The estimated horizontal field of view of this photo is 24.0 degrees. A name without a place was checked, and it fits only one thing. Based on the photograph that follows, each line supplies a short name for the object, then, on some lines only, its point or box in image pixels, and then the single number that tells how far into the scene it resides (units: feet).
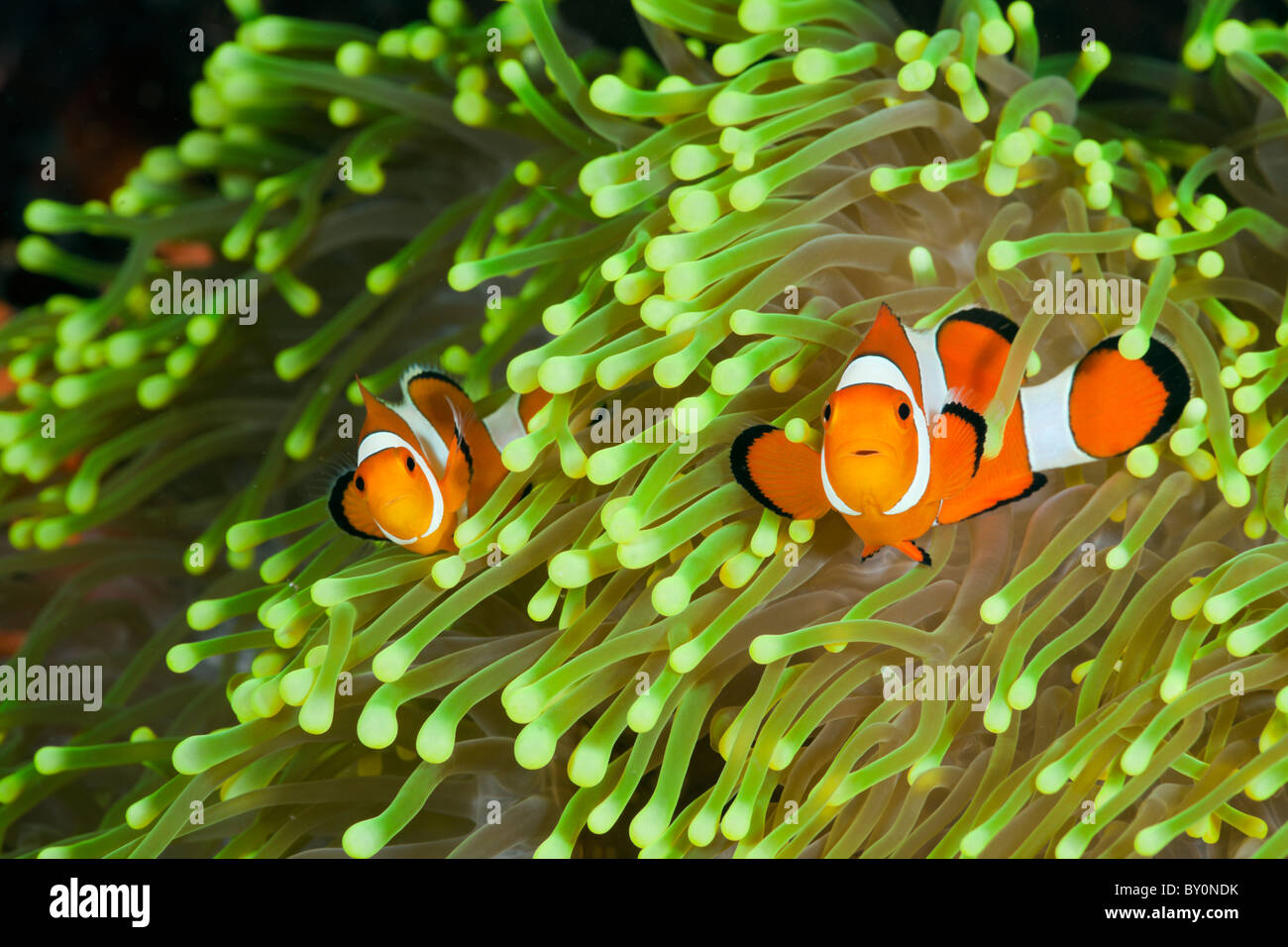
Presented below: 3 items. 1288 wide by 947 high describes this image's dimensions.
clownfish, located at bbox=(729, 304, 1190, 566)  1.50
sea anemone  1.55
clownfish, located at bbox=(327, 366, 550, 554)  1.63
